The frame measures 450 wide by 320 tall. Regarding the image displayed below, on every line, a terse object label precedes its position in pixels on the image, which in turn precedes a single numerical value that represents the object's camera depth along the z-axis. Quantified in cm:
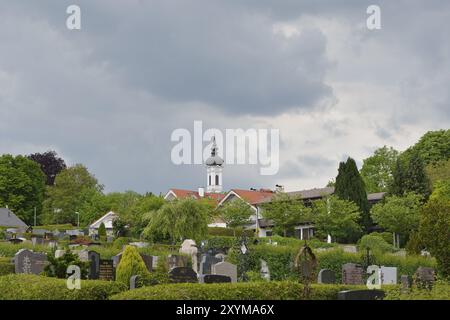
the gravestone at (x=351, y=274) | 2855
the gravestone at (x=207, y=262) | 2954
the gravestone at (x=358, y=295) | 1757
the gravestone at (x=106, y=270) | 2602
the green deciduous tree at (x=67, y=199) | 9781
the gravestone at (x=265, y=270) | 3472
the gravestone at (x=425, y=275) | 2503
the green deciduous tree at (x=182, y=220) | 4825
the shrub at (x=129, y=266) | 2467
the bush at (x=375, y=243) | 5272
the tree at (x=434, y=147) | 8750
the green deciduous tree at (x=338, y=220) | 6706
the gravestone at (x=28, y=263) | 2633
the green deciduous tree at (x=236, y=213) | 7738
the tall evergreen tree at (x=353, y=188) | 7256
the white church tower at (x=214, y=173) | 12494
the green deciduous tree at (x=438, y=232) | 3102
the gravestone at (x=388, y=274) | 3171
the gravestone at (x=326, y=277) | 2537
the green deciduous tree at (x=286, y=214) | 7106
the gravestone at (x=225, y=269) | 2681
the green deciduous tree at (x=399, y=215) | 6362
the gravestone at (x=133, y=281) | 2116
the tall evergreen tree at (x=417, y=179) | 7231
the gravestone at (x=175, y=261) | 3165
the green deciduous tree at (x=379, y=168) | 9212
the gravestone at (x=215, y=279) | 1957
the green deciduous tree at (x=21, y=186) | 9325
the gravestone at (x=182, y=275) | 2038
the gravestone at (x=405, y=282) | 1827
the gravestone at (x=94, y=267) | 2600
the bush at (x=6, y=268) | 2669
